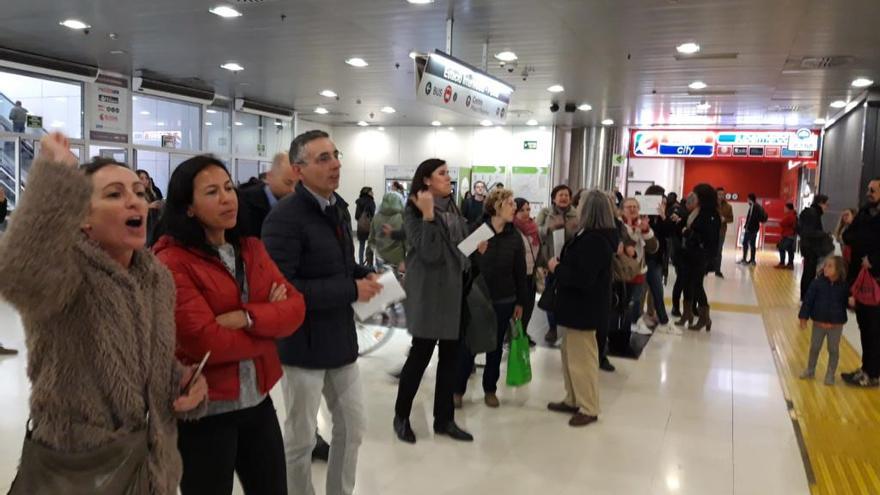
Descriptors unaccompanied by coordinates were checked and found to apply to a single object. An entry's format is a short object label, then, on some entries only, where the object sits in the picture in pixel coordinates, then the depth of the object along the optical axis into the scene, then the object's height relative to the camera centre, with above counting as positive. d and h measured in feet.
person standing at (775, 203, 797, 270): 43.06 -2.28
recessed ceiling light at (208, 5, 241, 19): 21.54 +5.85
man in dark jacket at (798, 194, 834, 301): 24.52 -1.42
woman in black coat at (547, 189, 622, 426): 12.93 -2.05
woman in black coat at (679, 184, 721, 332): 22.38 -1.66
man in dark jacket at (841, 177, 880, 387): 16.88 -1.55
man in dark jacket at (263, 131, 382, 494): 7.70 -1.33
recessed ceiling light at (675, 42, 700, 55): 24.63 +5.97
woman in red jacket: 5.71 -1.28
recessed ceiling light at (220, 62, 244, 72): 32.23 +5.93
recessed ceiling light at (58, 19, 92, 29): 24.45 +5.89
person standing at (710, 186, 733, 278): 37.01 -0.88
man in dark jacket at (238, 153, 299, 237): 10.52 -0.14
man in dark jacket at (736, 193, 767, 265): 45.57 -1.58
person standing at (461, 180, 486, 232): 31.68 -0.72
